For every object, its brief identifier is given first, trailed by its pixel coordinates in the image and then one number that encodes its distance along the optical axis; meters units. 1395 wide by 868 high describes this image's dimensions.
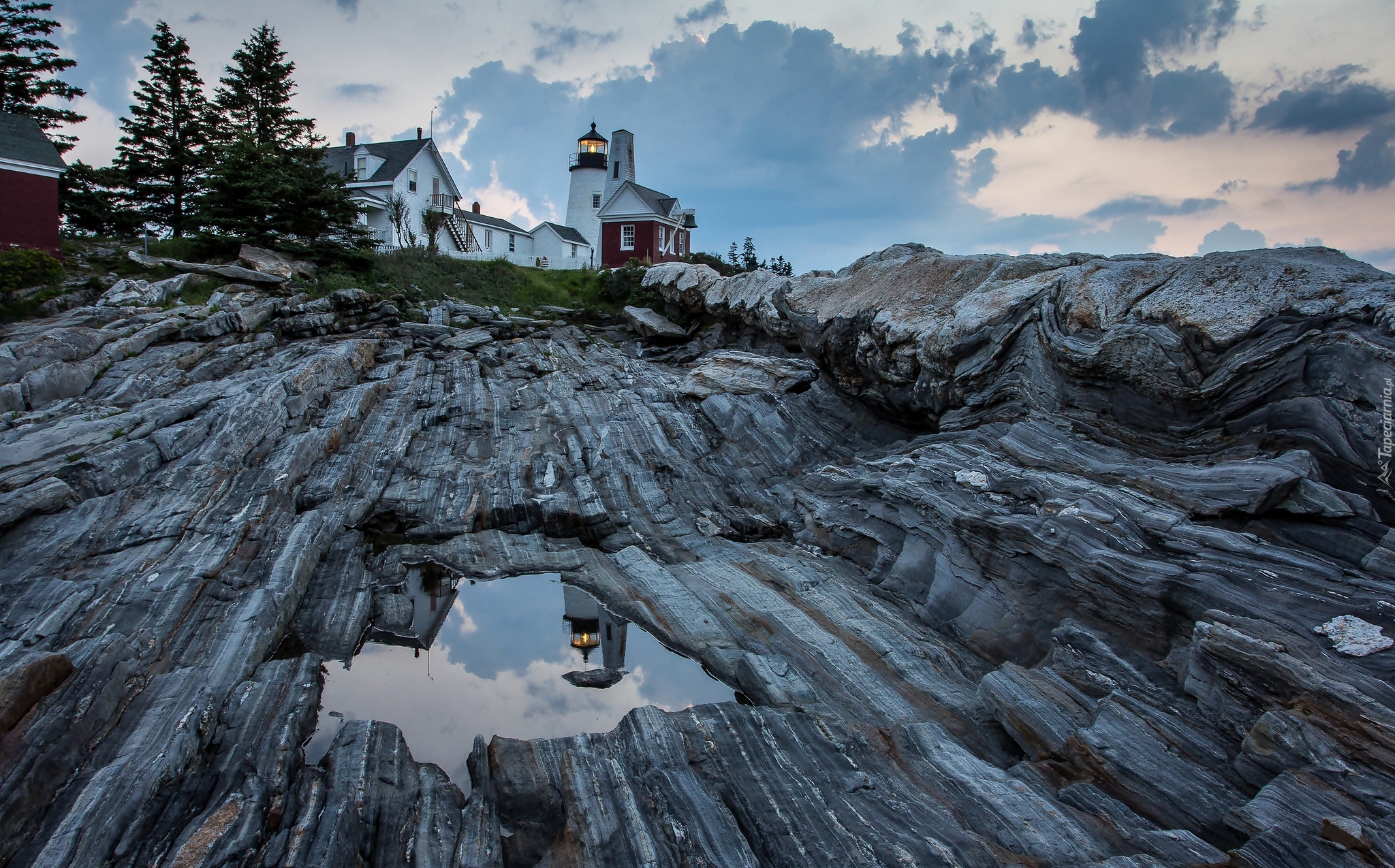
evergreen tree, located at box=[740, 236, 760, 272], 66.29
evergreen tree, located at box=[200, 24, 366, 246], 29.86
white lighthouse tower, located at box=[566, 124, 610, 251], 61.41
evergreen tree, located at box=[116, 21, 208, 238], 33.66
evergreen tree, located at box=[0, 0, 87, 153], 32.12
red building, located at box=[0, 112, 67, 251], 26.39
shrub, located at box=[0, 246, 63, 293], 23.81
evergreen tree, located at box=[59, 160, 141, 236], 32.53
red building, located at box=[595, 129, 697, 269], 52.25
